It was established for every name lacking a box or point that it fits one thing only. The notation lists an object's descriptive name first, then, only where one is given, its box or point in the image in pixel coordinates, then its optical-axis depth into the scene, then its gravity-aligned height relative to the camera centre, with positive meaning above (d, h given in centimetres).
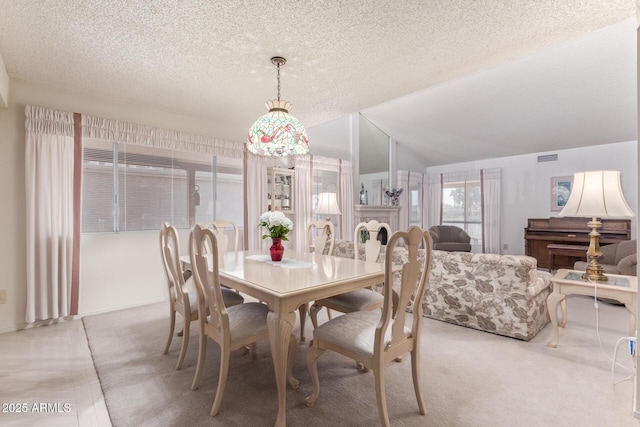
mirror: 642 +112
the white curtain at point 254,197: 448 +27
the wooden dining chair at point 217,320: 168 -64
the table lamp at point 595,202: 233 +8
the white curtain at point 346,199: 577 +29
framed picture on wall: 601 +45
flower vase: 249 -29
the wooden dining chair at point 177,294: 214 -59
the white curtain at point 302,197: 505 +29
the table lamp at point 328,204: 468 +16
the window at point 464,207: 722 +16
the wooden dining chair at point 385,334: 149 -65
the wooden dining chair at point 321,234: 313 -20
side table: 221 -59
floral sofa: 260 -72
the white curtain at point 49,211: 294 +6
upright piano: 507 -37
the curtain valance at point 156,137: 333 +95
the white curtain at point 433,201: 782 +32
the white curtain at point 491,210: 685 +8
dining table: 158 -39
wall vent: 619 +112
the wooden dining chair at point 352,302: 229 -67
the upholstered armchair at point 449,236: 645 -48
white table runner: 235 -38
